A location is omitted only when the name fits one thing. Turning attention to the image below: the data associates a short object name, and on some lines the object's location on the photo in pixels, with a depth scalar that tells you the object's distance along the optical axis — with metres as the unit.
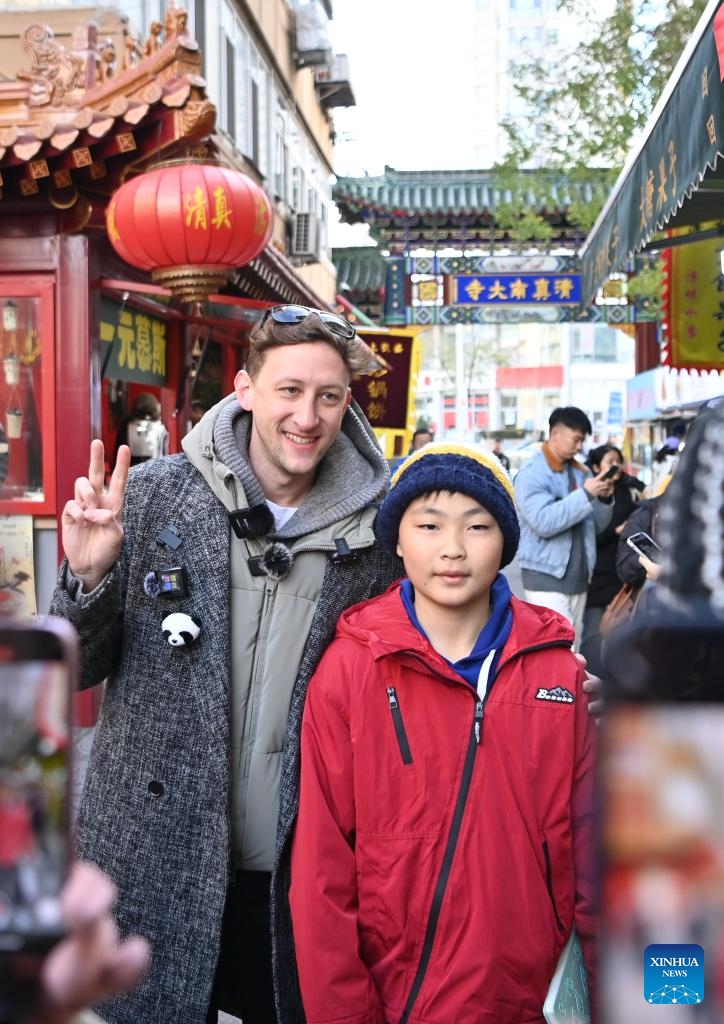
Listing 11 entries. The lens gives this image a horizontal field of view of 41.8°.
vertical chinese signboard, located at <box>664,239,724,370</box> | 5.95
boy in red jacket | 1.56
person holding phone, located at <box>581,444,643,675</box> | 5.63
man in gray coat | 1.84
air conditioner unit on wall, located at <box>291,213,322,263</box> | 12.70
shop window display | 5.84
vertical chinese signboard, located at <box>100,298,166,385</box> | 6.36
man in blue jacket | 5.31
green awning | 2.81
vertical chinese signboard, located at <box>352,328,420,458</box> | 10.90
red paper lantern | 5.08
